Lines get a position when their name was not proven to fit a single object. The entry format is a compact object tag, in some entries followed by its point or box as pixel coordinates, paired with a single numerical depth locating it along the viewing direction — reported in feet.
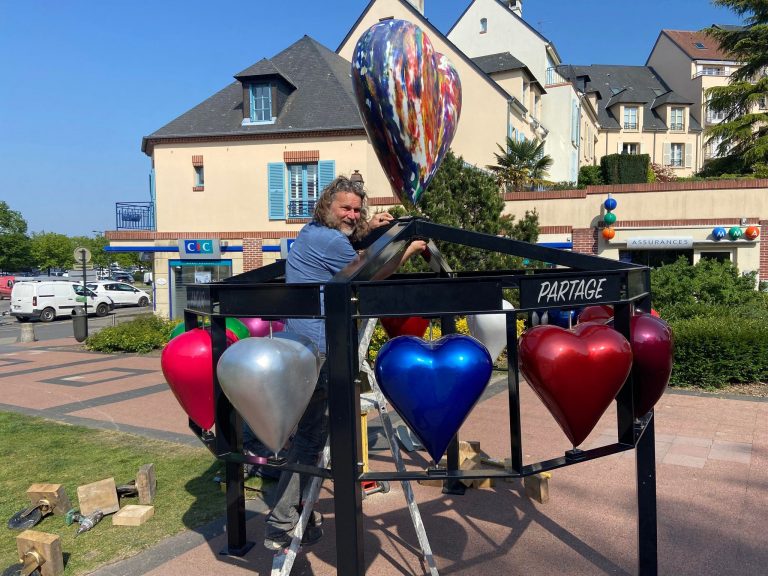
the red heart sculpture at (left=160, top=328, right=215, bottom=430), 8.12
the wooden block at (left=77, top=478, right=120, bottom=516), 13.20
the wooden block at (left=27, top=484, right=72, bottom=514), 13.38
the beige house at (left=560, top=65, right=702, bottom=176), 149.59
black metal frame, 6.53
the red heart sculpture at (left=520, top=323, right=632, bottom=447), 6.71
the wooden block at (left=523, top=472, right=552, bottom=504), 13.20
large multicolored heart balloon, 10.53
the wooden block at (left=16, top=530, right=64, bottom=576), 10.34
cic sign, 62.03
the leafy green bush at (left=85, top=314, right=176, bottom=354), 44.21
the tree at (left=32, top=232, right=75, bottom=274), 229.45
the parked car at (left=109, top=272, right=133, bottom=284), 206.24
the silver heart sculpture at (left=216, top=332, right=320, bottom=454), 6.64
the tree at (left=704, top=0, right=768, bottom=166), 74.69
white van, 79.82
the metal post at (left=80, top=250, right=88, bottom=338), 55.01
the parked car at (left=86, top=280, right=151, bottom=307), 91.97
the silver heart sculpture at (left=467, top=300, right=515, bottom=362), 10.78
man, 9.45
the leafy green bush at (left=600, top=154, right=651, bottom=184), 95.25
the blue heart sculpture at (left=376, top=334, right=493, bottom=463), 6.35
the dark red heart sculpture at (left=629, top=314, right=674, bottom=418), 7.57
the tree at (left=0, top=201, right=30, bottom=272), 209.56
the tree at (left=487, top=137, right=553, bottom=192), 63.36
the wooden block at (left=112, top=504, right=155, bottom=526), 12.73
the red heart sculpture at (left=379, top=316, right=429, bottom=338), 12.15
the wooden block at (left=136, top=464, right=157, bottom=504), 14.06
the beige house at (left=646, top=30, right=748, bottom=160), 151.33
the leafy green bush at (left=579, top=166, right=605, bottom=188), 101.77
